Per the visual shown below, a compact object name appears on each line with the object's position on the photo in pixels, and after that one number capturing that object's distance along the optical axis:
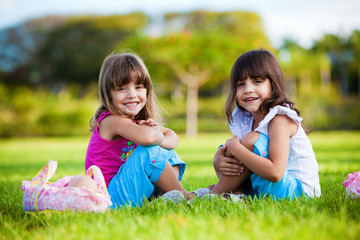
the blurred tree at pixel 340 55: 35.06
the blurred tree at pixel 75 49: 34.25
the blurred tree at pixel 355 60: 31.86
